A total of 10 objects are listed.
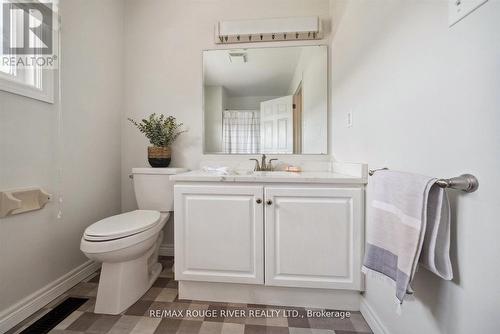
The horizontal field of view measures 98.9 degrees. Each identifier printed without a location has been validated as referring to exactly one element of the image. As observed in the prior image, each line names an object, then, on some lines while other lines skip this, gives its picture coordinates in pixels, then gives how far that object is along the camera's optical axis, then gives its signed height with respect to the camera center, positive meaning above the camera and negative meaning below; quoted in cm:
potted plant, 180 +24
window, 111 +60
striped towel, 62 -20
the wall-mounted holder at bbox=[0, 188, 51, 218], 106 -18
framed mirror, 179 +57
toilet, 115 -50
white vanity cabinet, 118 -38
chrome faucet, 178 +2
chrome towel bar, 56 -4
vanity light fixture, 169 +111
